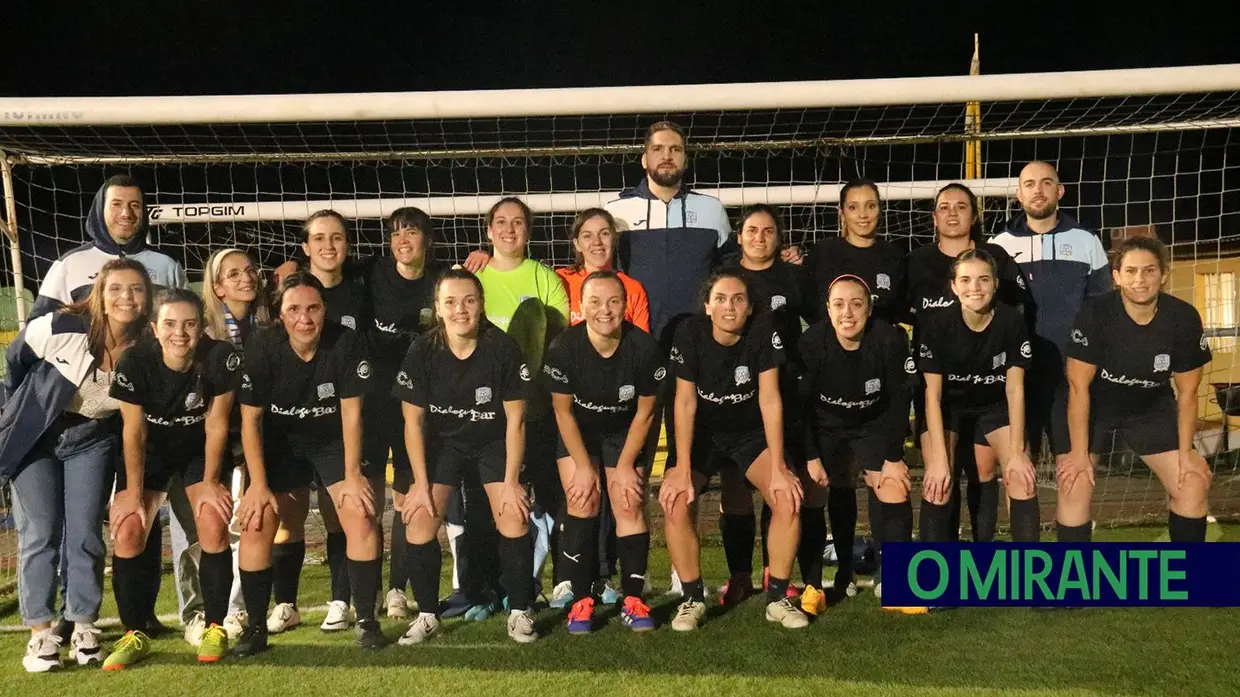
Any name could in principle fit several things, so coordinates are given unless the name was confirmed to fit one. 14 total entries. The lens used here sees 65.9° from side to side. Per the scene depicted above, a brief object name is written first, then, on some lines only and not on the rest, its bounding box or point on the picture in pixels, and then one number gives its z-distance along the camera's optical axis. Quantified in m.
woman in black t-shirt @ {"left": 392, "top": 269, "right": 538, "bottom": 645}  3.52
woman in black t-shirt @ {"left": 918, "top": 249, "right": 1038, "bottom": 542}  3.73
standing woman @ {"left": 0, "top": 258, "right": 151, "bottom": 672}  3.42
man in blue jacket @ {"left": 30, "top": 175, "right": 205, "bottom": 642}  3.58
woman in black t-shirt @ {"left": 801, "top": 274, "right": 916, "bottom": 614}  3.73
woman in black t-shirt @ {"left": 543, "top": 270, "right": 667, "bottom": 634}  3.59
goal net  3.96
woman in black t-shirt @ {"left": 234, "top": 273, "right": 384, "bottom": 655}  3.45
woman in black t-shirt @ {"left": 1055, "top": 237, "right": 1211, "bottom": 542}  3.78
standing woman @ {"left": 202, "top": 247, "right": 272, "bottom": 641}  3.62
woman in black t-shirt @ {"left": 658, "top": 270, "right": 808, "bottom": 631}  3.61
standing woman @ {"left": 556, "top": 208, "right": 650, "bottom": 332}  3.89
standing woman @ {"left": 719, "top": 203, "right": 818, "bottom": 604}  3.81
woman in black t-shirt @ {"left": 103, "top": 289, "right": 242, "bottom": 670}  3.42
